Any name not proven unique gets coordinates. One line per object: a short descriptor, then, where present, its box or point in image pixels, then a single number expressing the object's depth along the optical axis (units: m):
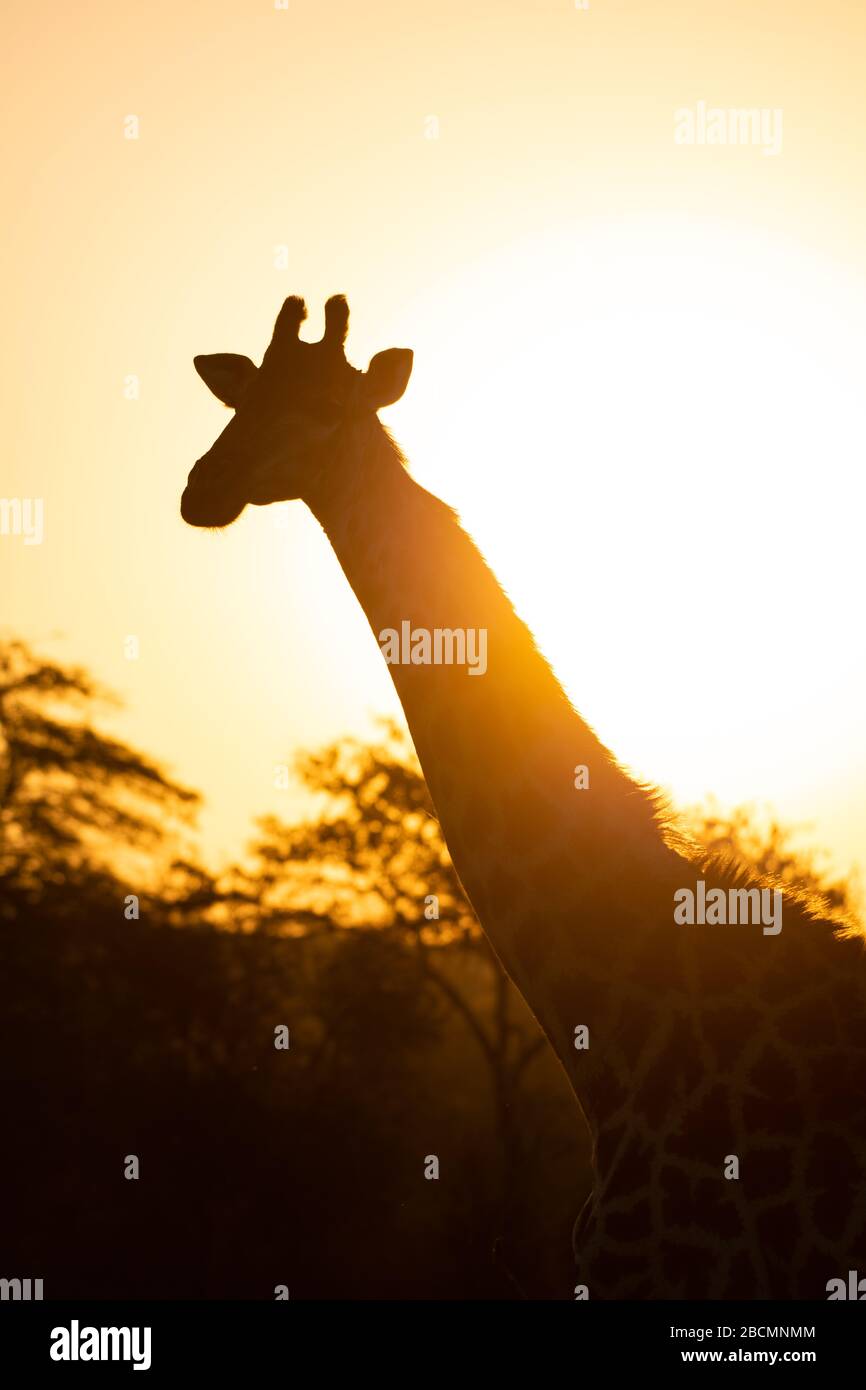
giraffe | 5.27
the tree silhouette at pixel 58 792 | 37.25
